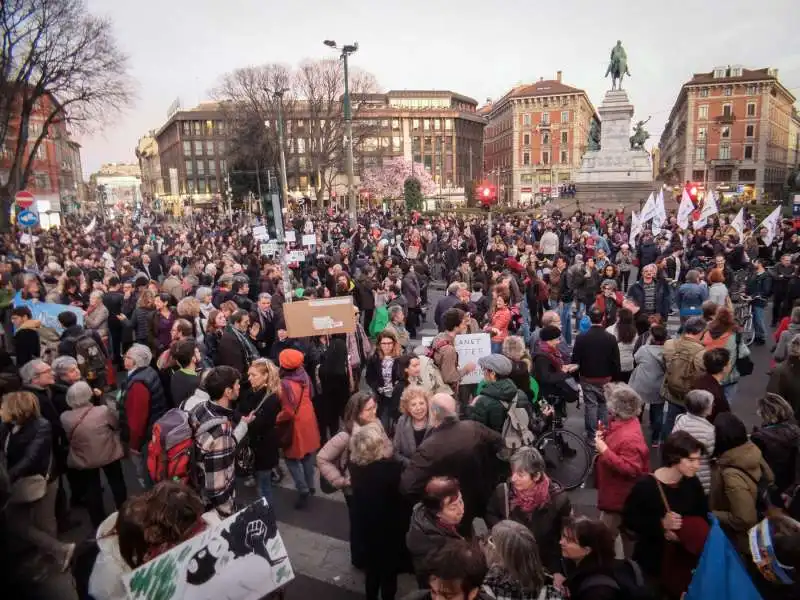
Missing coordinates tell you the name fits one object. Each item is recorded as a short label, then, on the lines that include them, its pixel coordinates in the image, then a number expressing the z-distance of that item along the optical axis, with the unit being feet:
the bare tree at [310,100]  144.54
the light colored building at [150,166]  376.07
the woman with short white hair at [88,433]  15.85
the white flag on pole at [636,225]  56.20
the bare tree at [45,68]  84.28
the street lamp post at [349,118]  65.68
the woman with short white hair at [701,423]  13.43
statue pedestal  123.30
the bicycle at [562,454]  19.27
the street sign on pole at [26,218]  49.96
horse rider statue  125.08
